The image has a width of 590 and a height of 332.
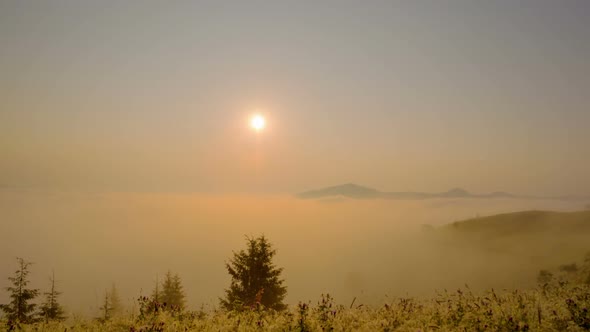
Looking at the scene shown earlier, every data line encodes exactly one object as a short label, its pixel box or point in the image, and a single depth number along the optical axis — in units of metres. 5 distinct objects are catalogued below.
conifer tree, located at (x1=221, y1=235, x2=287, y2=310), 23.92
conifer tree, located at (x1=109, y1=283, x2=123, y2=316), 77.47
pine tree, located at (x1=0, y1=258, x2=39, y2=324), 29.58
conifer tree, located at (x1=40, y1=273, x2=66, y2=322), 32.39
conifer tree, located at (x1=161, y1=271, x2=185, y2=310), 44.05
